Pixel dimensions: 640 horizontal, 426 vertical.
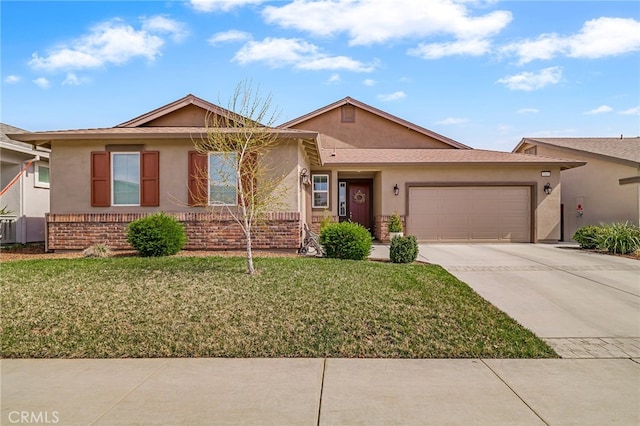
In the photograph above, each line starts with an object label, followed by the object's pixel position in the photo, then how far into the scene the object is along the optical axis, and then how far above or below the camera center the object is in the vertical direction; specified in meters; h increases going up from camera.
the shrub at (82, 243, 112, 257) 10.20 -0.88
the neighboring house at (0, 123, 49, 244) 13.82 +0.77
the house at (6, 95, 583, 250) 11.47 +1.07
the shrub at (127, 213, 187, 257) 9.77 -0.50
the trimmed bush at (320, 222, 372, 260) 10.13 -0.65
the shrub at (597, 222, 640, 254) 12.72 -0.75
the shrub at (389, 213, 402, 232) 14.89 -0.34
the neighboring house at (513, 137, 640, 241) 15.59 +1.29
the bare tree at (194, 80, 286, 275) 8.60 +1.35
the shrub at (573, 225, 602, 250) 13.55 -0.71
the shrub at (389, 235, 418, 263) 10.05 -0.83
